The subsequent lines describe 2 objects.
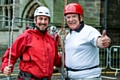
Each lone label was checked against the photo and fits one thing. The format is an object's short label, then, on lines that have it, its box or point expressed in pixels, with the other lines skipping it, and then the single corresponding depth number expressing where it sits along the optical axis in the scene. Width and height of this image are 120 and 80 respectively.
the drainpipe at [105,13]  12.62
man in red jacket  3.81
